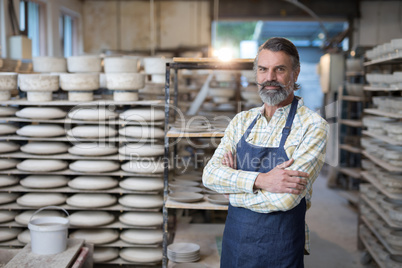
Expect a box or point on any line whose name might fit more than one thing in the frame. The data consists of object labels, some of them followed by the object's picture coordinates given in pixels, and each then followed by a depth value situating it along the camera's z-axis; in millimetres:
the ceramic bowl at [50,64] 4023
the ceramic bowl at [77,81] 3492
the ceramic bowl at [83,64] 3947
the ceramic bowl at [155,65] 4098
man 1889
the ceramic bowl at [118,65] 3859
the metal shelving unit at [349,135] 6328
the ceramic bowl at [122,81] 3482
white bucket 2908
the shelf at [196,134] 2809
